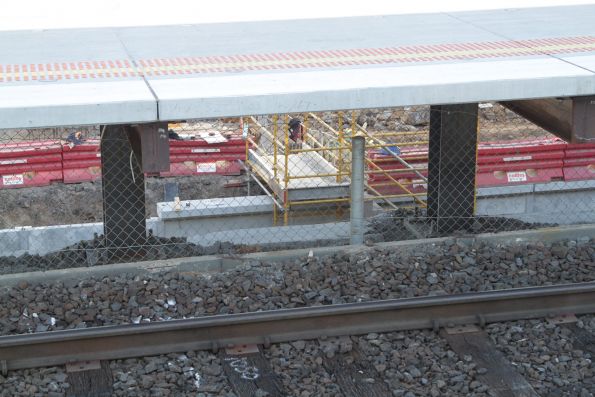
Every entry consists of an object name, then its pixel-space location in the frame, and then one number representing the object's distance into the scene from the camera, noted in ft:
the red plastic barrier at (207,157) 105.58
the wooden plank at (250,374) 43.15
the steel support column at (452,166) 62.71
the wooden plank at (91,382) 42.75
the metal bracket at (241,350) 46.16
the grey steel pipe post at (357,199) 57.77
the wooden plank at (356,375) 43.27
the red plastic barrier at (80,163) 103.61
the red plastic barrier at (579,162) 101.21
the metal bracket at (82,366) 44.45
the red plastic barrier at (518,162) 98.91
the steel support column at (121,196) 57.82
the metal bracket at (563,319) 49.41
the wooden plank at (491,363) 43.34
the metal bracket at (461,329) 48.28
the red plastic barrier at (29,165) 101.54
